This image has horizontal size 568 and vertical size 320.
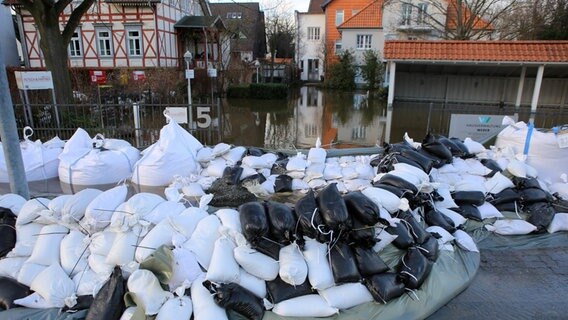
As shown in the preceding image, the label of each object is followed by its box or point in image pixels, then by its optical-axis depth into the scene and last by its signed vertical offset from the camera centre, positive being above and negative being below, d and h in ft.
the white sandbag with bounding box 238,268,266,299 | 7.72 -4.44
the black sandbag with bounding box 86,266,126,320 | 6.91 -4.37
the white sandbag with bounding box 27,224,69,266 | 8.14 -3.92
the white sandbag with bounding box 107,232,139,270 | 7.72 -3.78
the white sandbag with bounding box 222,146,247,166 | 14.98 -3.43
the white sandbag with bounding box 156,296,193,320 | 6.85 -4.47
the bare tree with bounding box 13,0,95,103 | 28.84 +2.94
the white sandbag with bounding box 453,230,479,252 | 10.14 -4.63
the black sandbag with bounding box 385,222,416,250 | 9.16 -4.08
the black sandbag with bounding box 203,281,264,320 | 7.14 -4.43
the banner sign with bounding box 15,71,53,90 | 24.29 -0.57
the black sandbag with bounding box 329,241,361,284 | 7.89 -4.14
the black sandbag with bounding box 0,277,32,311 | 7.42 -4.52
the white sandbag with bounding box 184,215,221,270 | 8.06 -3.75
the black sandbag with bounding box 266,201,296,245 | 8.15 -3.36
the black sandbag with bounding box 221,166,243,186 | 13.44 -3.76
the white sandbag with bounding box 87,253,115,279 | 7.73 -4.14
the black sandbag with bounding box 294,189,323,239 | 8.21 -3.24
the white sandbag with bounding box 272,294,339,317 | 7.47 -4.79
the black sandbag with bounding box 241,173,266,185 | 13.30 -3.88
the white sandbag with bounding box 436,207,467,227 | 11.14 -4.31
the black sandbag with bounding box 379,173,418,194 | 10.83 -3.25
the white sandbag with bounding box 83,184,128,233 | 8.52 -3.25
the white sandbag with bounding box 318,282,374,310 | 7.72 -4.70
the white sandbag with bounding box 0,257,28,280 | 7.99 -4.27
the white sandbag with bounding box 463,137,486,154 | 15.75 -3.10
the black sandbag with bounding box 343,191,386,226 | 8.37 -3.10
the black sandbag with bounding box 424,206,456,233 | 10.74 -4.29
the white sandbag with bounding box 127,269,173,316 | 6.91 -4.15
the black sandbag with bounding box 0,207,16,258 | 8.52 -3.79
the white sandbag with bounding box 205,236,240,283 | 7.45 -3.95
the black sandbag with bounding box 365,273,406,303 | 7.92 -4.63
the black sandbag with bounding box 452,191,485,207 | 12.18 -4.06
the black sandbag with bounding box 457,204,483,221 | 11.87 -4.45
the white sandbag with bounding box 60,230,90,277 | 8.06 -4.05
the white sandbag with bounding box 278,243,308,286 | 7.64 -4.05
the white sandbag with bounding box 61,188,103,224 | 8.62 -3.22
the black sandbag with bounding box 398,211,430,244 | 9.52 -4.07
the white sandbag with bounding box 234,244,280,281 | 7.79 -4.05
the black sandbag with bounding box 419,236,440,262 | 9.18 -4.40
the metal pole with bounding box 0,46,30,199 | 9.07 -1.86
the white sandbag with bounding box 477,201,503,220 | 11.97 -4.46
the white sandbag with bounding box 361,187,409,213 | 9.59 -3.30
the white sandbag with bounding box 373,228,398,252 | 8.79 -3.95
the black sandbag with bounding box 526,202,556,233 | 11.58 -4.45
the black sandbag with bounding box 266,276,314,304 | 7.72 -4.59
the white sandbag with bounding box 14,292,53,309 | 7.32 -4.60
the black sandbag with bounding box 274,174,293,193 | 13.25 -4.01
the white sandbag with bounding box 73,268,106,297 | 7.55 -4.39
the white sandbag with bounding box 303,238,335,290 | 7.77 -4.13
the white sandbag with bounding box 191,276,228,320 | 6.89 -4.45
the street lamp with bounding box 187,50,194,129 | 37.27 +0.07
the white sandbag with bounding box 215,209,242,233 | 8.42 -3.41
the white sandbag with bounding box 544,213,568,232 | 11.58 -4.69
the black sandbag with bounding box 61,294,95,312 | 7.28 -4.63
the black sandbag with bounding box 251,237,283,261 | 8.12 -3.85
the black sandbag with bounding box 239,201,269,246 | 8.02 -3.31
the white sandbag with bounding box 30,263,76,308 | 7.34 -4.36
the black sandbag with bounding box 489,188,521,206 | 12.46 -4.14
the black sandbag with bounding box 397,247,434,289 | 8.28 -4.48
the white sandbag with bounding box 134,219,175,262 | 7.75 -3.68
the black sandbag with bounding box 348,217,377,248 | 8.37 -3.66
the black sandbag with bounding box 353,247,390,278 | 8.18 -4.22
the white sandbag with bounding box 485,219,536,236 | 11.43 -4.74
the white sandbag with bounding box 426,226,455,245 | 9.99 -4.39
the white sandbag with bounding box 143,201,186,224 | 8.82 -3.41
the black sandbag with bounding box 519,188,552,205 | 12.27 -4.04
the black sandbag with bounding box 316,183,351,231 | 8.09 -3.06
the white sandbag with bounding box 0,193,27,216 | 9.35 -3.38
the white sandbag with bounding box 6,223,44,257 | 8.40 -3.87
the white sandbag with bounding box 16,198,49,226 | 8.67 -3.30
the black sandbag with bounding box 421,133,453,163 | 14.24 -2.92
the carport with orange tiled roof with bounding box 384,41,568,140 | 43.06 +0.33
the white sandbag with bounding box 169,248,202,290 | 7.56 -4.08
